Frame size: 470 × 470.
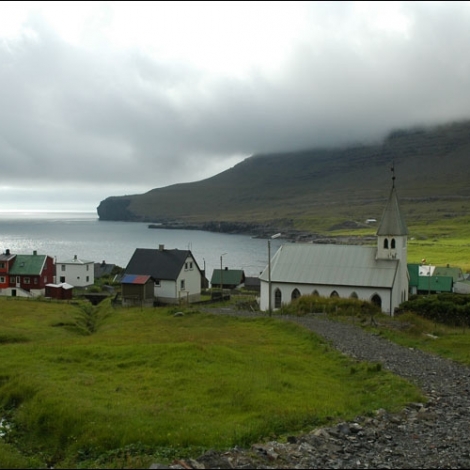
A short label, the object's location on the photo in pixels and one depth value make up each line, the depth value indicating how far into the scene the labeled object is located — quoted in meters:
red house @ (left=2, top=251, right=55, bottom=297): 73.12
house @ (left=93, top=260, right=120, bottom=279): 95.12
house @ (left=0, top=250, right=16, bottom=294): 73.62
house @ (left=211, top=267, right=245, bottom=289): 87.69
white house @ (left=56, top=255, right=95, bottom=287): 80.38
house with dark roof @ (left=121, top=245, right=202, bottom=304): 62.47
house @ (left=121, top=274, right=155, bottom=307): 59.62
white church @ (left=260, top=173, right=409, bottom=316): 53.31
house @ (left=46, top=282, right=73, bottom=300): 69.50
